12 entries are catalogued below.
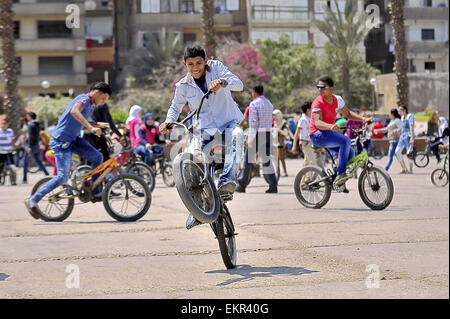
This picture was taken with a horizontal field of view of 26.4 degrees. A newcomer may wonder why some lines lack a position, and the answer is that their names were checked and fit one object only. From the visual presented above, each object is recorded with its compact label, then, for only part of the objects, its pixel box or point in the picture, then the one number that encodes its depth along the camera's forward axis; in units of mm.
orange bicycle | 11898
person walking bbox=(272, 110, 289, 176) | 20706
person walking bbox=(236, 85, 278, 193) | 16391
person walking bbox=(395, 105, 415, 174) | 22109
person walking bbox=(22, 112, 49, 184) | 24156
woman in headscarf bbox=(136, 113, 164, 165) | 19734
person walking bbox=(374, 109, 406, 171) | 21969
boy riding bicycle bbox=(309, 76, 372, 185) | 12414
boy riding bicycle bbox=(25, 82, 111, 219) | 11805
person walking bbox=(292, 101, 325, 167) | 17984
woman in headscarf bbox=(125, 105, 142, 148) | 19656
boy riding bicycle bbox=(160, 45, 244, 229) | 7812
